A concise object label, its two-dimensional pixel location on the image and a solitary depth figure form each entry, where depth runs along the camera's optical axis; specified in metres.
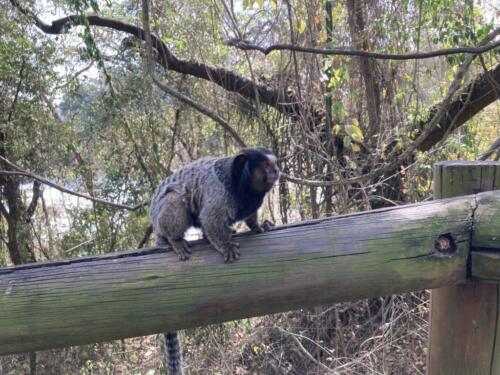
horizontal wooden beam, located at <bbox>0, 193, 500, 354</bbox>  1.62
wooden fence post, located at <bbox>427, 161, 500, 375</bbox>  1.81
